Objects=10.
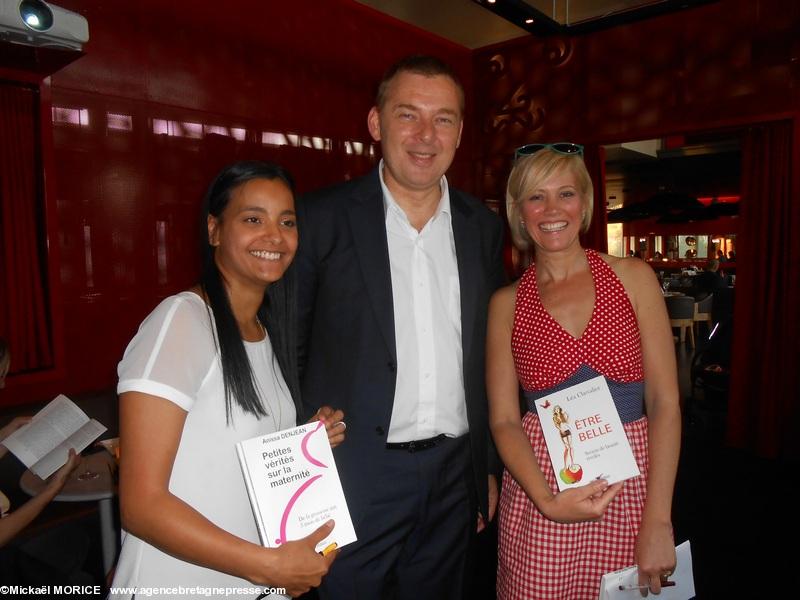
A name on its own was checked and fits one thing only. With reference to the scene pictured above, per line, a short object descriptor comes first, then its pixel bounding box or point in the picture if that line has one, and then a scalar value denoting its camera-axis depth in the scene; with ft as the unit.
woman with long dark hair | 3.49
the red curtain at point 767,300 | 15.69
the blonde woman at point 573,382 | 5.14
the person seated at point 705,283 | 33.49
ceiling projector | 9.03
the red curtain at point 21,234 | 11.02
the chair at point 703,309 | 34.66
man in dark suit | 5.74
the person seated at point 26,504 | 7.29
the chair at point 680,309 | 31.73
